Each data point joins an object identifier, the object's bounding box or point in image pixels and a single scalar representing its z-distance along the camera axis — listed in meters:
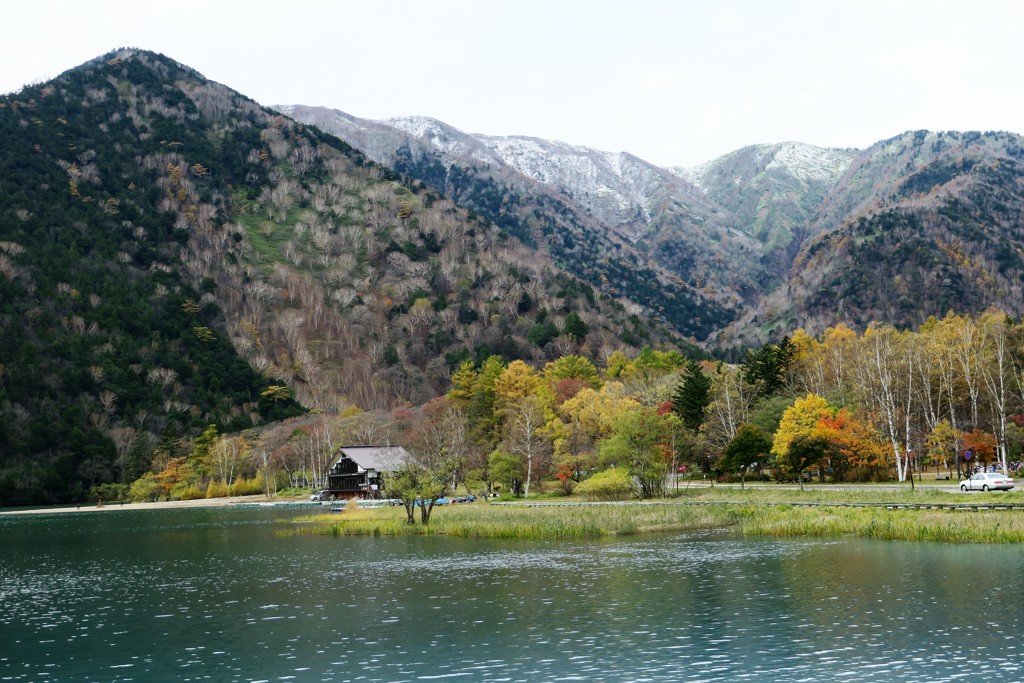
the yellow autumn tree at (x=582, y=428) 100.62
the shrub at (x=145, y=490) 152.12
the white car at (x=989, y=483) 66.31
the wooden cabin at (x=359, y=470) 130.00
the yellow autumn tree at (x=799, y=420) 88.00
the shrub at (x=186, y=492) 153.75
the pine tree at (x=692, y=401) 106.12
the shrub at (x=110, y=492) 154.45
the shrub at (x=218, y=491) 154.12
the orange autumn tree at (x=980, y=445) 83.44
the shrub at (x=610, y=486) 87.19
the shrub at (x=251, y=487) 153.50
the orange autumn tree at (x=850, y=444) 84.69
